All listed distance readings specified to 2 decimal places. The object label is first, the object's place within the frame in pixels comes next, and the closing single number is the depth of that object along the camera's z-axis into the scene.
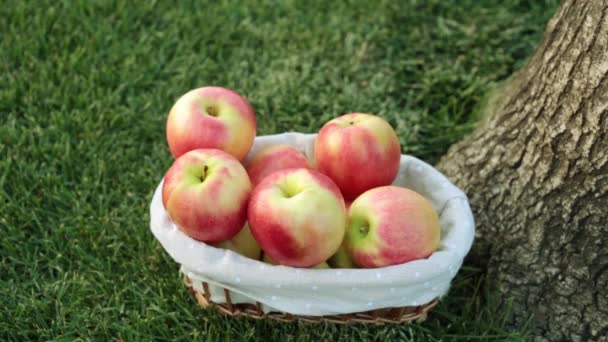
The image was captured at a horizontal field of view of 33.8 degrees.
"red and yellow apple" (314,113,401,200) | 0.87
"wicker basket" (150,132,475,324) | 0.81
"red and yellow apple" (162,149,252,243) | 0.81
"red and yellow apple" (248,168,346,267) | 0.80
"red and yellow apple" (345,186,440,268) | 0.82
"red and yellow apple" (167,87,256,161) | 0.88
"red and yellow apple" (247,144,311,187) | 0.90
